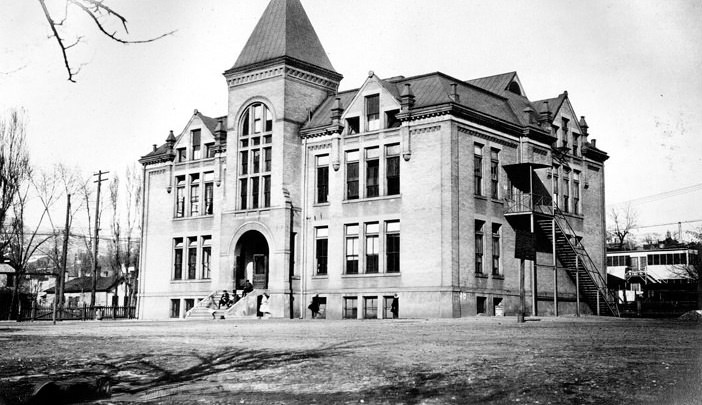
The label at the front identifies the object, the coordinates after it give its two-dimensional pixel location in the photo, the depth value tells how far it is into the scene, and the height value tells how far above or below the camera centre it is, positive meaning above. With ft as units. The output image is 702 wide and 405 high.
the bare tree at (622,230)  365.92 +23.73
